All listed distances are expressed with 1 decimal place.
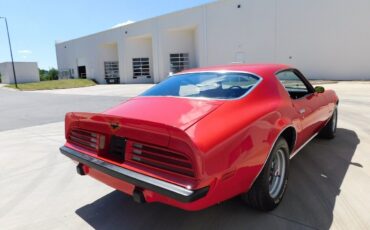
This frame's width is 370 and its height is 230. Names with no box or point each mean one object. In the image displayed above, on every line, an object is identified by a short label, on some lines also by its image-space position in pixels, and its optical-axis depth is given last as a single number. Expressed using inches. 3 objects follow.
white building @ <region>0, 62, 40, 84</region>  1539.1
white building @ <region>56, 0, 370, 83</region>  740.0
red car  74.6
